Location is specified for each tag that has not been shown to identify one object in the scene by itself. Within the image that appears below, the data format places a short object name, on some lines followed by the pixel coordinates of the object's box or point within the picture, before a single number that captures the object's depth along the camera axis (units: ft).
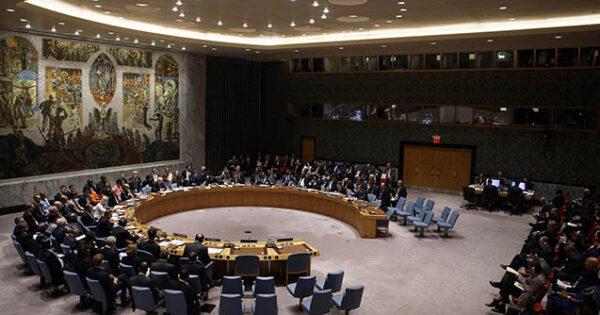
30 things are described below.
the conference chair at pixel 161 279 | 25.08
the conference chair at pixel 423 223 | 41.83
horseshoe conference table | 30.50
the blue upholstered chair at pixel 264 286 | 25.41
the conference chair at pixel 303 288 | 25.66
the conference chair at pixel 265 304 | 23.34
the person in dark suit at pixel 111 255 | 27.14
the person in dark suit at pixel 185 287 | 23.72
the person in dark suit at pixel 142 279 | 24.50
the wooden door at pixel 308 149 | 75.66
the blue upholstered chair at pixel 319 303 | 23.91
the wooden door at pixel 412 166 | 66.49
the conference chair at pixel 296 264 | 29.37
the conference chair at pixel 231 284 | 25.63
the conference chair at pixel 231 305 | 23.12
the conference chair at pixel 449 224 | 41.92
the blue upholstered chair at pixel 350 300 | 24.45
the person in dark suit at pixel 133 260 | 26.71
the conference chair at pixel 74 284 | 25.36
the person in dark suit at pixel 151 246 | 28.73
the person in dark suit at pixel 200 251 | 28.04
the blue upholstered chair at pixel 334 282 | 26.27
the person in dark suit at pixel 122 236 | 30.83
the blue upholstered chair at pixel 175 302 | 23.31
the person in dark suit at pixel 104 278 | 24.64
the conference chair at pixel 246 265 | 28.68
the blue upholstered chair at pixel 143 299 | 23.91
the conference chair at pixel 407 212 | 45.54
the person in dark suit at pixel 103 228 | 32.96
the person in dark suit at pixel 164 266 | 24.81
